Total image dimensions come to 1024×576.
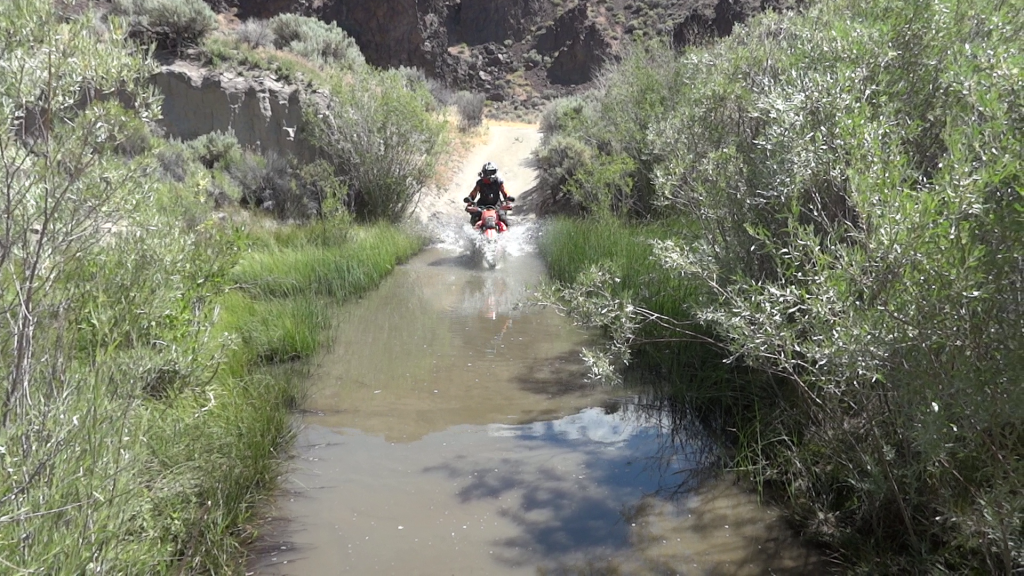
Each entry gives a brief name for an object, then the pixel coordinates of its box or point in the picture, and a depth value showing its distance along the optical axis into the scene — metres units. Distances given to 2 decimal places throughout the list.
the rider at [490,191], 12.80
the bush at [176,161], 12.75
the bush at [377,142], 13.34
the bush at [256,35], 19.90
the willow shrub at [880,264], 2.45
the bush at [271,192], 13.48
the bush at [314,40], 22.22
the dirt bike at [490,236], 11.46
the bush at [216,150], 13.95
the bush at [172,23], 15.35
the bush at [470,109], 24.90
